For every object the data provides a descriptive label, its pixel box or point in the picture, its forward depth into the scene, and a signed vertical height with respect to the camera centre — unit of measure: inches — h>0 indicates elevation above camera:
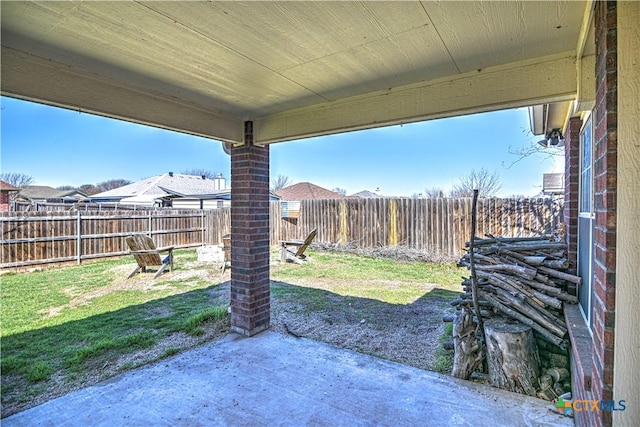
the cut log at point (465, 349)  117.0 -49.6
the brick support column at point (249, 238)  155.6 -12.2
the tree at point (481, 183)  679.6 +61.4
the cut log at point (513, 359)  107.3 -48.9
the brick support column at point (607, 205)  50.6 +0.8
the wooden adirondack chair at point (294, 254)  347.9 -43.8
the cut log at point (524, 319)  111.6 -38.8
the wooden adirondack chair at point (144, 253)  274.7 -32.6
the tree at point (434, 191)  878.0 +56.2
